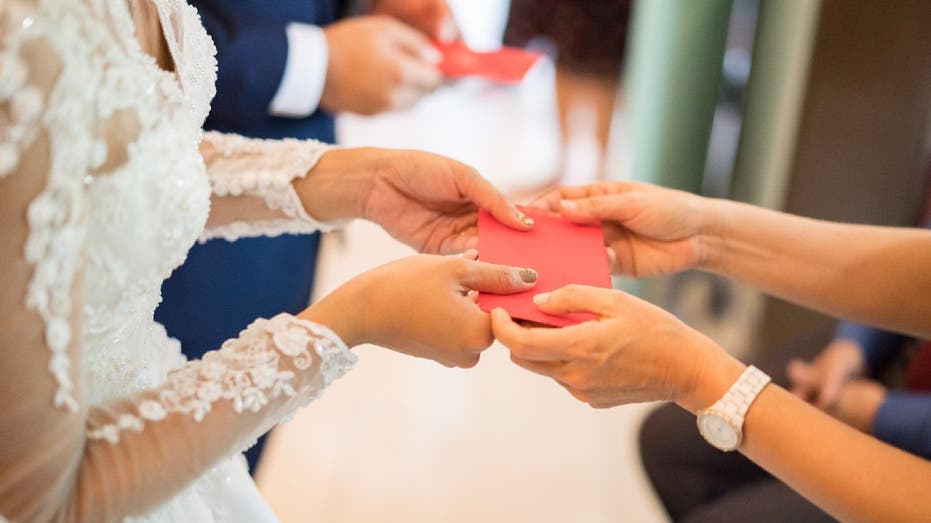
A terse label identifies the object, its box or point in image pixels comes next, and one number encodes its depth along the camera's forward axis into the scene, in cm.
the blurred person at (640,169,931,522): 136
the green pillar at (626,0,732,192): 221
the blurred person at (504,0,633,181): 316
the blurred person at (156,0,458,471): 135
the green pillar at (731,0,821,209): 191
